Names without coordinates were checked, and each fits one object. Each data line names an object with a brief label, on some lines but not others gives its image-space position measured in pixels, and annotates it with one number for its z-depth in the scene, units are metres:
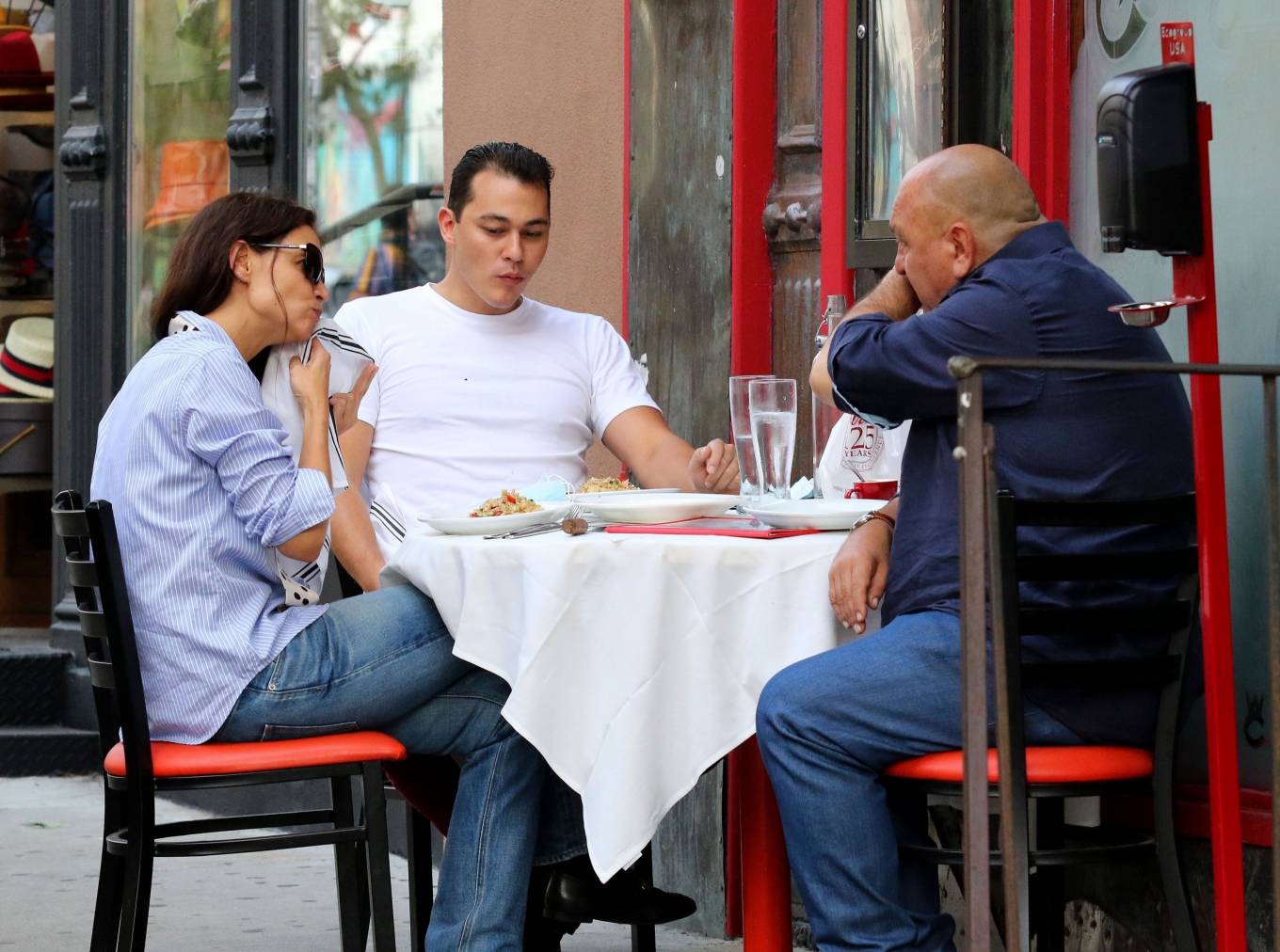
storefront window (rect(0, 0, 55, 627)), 17.62
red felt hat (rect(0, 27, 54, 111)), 17.59
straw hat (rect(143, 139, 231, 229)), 15.01
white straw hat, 16.56
